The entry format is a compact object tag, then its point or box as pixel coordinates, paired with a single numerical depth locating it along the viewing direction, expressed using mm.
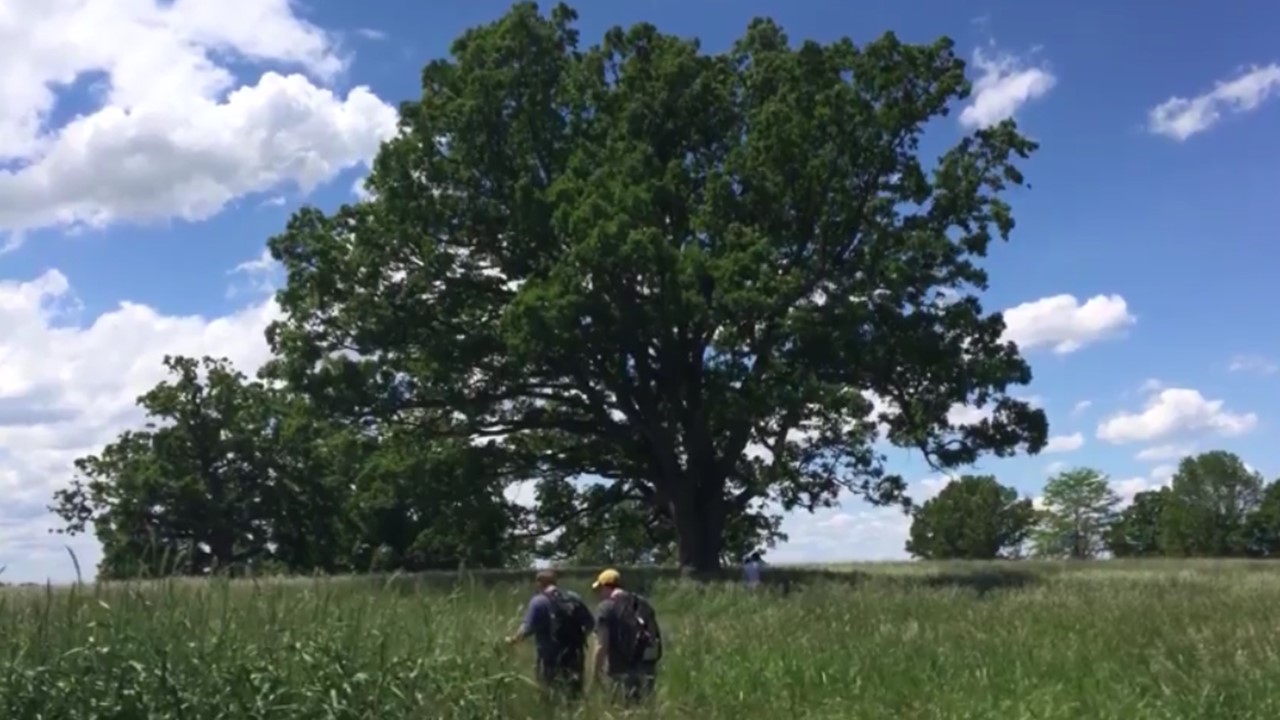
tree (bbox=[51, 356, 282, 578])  53781
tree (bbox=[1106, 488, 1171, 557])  109375
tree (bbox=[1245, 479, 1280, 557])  97438
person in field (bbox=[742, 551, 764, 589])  28791
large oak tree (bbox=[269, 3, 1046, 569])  29516
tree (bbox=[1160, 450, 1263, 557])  96562
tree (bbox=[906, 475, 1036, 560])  106500
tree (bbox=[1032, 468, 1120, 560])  115000
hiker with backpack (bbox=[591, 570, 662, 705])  11719
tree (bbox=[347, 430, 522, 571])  31109
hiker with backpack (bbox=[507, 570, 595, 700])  11414
